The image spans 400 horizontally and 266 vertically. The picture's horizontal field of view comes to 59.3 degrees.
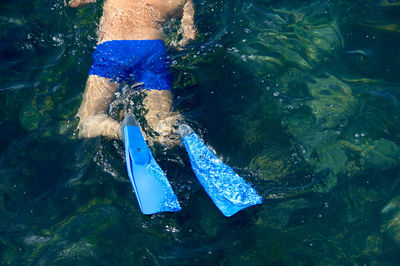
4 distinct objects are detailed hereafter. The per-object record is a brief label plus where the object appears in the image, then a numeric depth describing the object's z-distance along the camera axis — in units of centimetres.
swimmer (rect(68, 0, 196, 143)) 331
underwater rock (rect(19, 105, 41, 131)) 356
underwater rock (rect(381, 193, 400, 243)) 298
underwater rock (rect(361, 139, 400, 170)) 320
